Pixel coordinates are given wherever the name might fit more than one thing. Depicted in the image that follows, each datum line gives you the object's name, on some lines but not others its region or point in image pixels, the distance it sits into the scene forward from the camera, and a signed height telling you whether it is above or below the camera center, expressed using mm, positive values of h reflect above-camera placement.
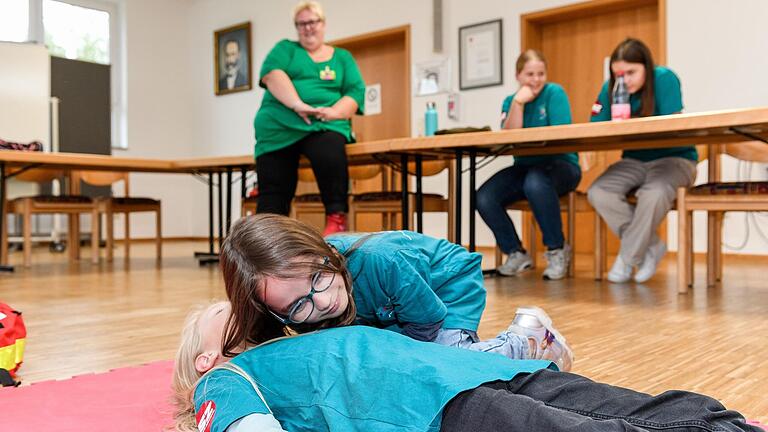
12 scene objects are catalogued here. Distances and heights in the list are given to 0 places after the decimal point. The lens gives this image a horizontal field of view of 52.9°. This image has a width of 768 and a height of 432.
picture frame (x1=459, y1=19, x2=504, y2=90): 5668 +1068
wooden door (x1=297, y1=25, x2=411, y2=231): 6276 +996
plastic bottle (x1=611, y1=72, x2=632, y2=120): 2873 +373
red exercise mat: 1174 -342
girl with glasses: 1002 -134
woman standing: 3395 +351
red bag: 1482 -274
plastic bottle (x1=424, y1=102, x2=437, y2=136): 4227 +428
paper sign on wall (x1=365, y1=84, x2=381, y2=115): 6590 +854
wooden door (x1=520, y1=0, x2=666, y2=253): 5094 +1099
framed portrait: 7535 +1404
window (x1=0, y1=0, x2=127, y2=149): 7027 +1594
